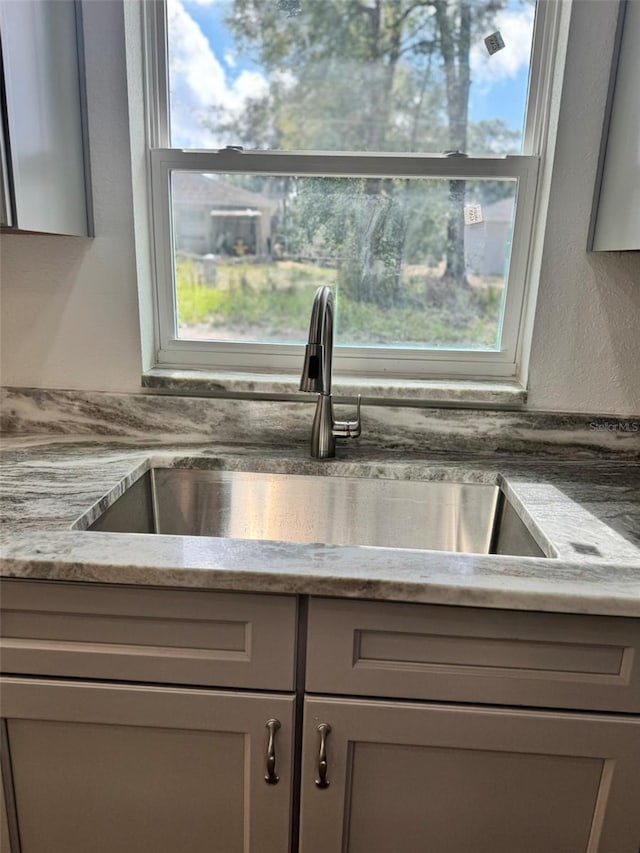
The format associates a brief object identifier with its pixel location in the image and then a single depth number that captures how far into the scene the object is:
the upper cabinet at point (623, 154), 1.19
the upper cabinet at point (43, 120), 1.11
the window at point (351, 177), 1.42
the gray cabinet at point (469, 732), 0.92
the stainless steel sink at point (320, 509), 1.38
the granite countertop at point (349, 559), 0.87
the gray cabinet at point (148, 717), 0.94
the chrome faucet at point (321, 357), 1.28
